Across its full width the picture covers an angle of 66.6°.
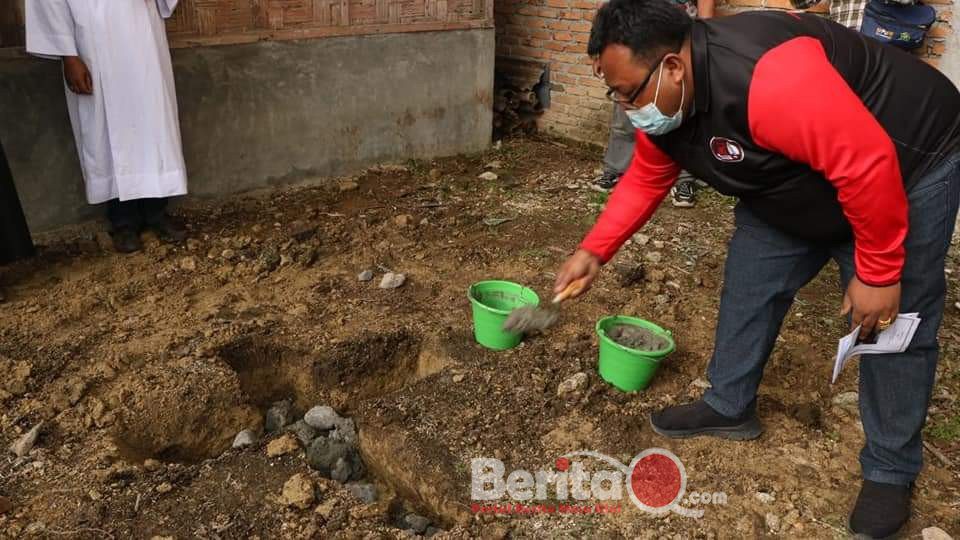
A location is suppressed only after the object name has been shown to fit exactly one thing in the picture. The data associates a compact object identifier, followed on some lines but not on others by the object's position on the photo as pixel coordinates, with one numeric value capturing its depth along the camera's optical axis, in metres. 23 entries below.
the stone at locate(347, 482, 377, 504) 2.43
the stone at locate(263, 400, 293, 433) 2.87
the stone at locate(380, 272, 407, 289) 3.60
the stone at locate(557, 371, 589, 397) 2.76
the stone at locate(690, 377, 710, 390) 2.82
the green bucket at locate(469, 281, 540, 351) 2.97
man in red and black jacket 1.53
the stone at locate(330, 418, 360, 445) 2.75
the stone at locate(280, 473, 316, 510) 2.26
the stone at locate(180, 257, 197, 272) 3.72
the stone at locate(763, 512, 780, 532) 2.19
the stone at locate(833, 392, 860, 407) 2.75
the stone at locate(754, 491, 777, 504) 2.29
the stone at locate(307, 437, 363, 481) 2.58
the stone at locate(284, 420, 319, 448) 2.73
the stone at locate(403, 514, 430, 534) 2.31
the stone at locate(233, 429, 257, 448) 2.62
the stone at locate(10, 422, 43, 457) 2.41
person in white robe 3.38
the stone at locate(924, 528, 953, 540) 2.11
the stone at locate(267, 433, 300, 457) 2.52
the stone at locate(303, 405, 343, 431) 2.83
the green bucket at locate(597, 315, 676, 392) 2.65
